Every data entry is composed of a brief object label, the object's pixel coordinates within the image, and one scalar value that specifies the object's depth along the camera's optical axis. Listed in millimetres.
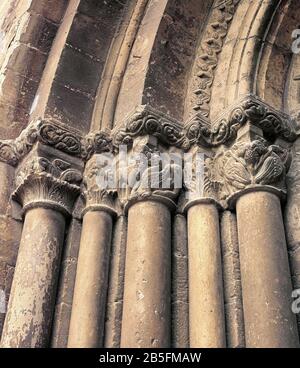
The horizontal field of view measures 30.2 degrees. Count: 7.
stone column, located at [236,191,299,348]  2713
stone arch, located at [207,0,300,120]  3729
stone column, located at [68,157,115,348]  3090
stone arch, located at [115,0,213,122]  3811
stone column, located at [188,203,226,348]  2893
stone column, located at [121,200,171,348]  2875
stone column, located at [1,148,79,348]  3137
